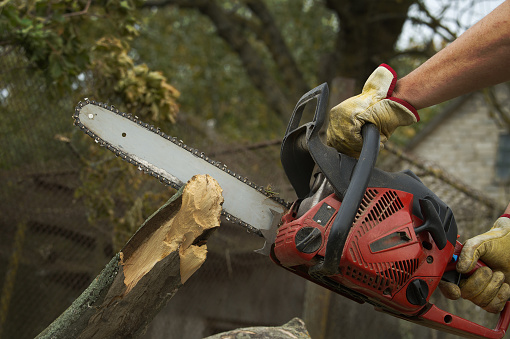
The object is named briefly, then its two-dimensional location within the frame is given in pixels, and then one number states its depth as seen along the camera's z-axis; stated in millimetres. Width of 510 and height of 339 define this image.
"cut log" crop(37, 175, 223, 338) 1793
